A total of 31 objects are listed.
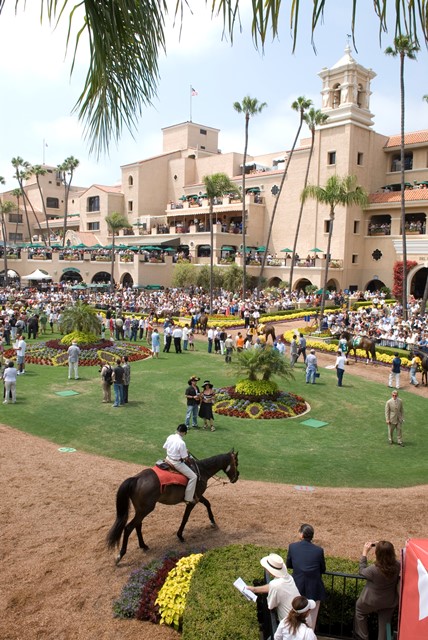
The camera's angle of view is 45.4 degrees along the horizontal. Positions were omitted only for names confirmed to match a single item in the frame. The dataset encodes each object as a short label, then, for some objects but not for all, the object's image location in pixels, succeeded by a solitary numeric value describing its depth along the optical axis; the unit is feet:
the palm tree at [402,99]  92.37
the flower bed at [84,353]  72.28
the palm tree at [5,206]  192.31
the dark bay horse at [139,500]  23.31
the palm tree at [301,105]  131.85
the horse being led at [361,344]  78.38
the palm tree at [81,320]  77.56
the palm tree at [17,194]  219.61
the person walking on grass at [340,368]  64.18
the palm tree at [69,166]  209.87
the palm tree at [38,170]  210.36
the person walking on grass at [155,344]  76.98
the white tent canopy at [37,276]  146.61
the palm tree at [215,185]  128.16
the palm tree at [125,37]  9.52
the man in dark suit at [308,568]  17.51
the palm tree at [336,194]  104.42
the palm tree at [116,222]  163.73
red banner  13.89
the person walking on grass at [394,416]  42.96
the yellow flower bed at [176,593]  20.02
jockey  24.53
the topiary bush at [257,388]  53.78
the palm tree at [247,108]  134.31
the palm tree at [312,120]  133.39
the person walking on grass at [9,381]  51.26
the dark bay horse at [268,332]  86.79
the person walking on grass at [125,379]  52.85
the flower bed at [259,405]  51.26
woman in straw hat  16.30
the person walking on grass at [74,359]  62.69
